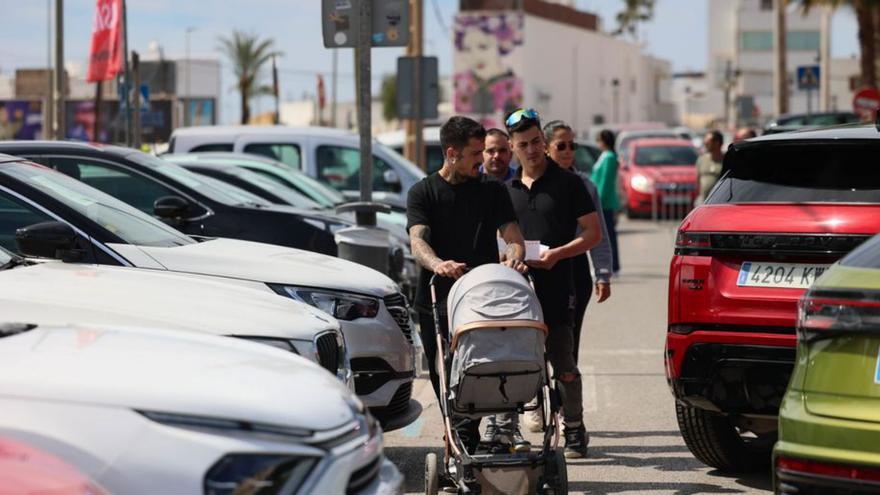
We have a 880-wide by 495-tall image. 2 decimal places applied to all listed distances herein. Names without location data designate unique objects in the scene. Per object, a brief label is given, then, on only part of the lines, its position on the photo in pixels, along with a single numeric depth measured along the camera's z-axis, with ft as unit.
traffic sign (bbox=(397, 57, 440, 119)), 55.83
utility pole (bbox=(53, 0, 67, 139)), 78.07
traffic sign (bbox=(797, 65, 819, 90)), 136.15
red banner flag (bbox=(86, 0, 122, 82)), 72.90
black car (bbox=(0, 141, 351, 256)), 35.86
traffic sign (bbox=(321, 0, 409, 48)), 39.52
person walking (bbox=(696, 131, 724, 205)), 70.35
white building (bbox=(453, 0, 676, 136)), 335.26
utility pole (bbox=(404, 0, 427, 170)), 76.12
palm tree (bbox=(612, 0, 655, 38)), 453.58
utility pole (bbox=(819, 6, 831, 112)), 182.39
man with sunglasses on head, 28.02
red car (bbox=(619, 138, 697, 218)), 109.60
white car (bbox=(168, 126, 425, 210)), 64.64
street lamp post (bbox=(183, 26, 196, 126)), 309.67
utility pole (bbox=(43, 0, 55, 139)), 175.73
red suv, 23.61
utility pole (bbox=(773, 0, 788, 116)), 147.05
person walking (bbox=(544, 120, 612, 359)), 30.83
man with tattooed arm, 25.17
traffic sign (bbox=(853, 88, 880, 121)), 100.37
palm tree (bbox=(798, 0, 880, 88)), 144.77
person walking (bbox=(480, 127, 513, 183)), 29.32
